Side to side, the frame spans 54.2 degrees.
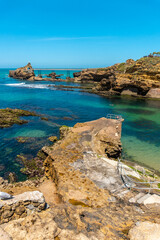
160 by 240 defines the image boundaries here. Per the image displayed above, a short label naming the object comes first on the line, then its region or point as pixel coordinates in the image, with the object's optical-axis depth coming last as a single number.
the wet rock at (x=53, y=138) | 26.90
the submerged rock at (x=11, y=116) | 34.53
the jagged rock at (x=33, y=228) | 6.36
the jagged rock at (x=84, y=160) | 11.59
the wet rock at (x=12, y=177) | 17.10
